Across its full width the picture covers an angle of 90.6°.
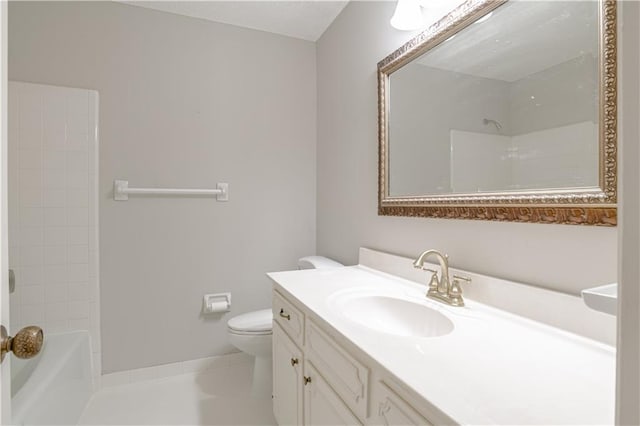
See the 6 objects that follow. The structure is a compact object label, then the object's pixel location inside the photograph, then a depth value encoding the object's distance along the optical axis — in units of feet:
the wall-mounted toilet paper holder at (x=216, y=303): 6.77
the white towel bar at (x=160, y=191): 6.16
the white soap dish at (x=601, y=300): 1.74
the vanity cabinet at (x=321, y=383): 2.31
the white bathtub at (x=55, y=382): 4.14
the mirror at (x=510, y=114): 2.57
